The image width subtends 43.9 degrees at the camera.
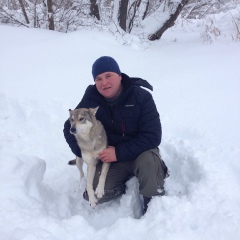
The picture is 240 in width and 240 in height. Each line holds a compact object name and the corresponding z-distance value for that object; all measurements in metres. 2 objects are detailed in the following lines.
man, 2.80
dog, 2.84
